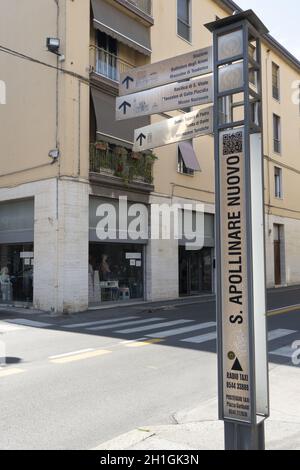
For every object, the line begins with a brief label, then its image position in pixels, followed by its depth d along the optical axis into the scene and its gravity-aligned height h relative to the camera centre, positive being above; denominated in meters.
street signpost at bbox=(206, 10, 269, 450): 3.40 +0.13
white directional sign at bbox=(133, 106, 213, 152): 3.77 +1.08
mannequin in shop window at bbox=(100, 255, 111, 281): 18.20 -0.07
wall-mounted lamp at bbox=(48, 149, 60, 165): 16.41 +3.70
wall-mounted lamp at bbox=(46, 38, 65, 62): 16.47 +7.31
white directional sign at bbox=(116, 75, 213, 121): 3.85 +1.38
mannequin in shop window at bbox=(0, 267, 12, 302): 18.53 -0.66
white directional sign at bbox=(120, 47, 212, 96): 3.85 +1.59
